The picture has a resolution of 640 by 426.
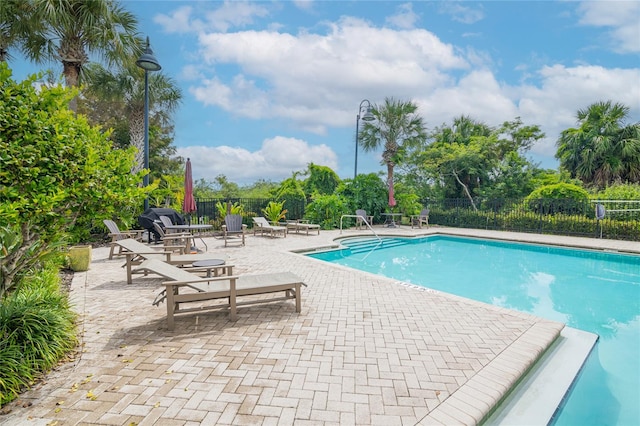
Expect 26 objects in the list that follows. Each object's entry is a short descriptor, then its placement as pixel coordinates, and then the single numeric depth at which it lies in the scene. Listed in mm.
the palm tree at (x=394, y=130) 17531
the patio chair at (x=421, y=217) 16828
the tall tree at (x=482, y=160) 19656
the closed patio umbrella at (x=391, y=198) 16969
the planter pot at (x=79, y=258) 6320
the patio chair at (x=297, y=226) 12862
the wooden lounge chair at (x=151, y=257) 5391
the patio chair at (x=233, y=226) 10412
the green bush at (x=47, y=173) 2725
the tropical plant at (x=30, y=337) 2427
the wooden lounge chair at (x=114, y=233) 7714
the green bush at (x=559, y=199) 13758
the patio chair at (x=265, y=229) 11930
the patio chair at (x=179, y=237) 7206
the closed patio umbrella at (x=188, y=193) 9945
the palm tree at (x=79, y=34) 8797
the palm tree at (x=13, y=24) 8742
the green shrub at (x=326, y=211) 15555
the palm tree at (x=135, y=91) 13891
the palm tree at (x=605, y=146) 19516
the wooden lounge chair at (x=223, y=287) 3518
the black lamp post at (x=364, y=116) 14961
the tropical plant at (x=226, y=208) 13066
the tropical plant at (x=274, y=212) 14898
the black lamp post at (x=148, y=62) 8211
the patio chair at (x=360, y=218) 15995
